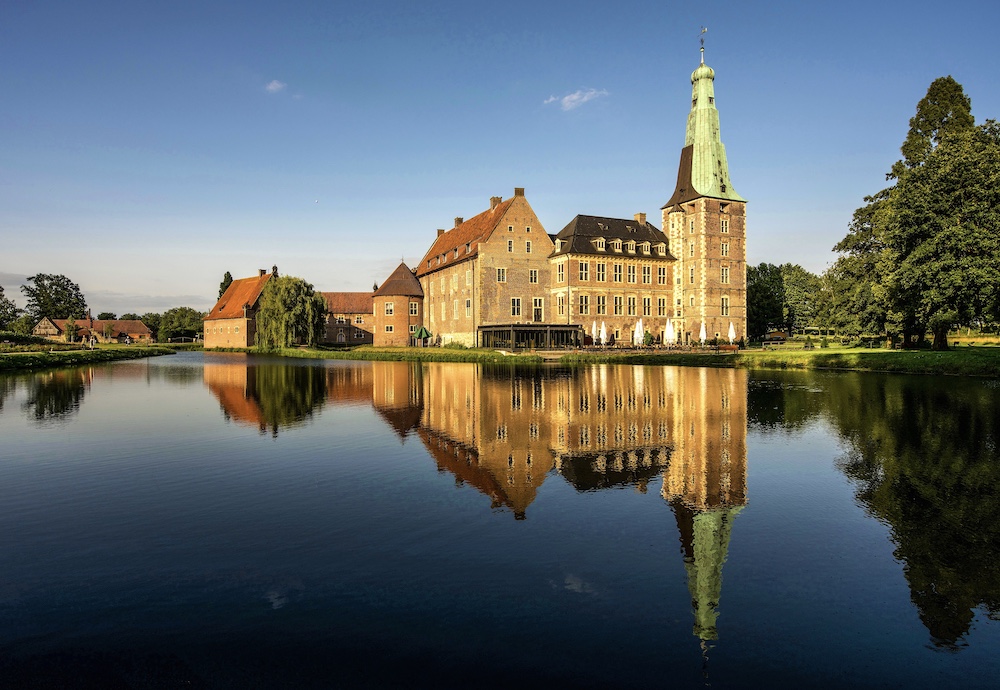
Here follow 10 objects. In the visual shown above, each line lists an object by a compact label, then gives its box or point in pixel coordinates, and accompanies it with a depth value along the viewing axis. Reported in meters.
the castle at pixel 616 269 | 67.69
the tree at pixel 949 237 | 34.53
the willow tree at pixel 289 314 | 73.56
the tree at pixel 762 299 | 91.25
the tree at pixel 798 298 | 113.50
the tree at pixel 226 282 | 119.56
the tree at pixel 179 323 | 132.38
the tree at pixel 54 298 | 137.88
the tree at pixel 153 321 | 151.50
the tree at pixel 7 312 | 122.62
